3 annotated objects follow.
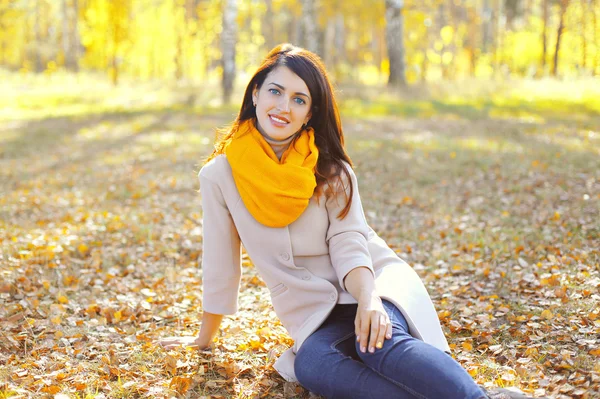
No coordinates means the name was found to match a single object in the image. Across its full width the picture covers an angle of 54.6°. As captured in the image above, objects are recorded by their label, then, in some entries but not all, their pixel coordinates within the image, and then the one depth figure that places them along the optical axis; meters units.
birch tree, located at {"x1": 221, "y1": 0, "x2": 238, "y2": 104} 15.89
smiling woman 2.82
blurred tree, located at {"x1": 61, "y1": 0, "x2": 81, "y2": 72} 29.87
